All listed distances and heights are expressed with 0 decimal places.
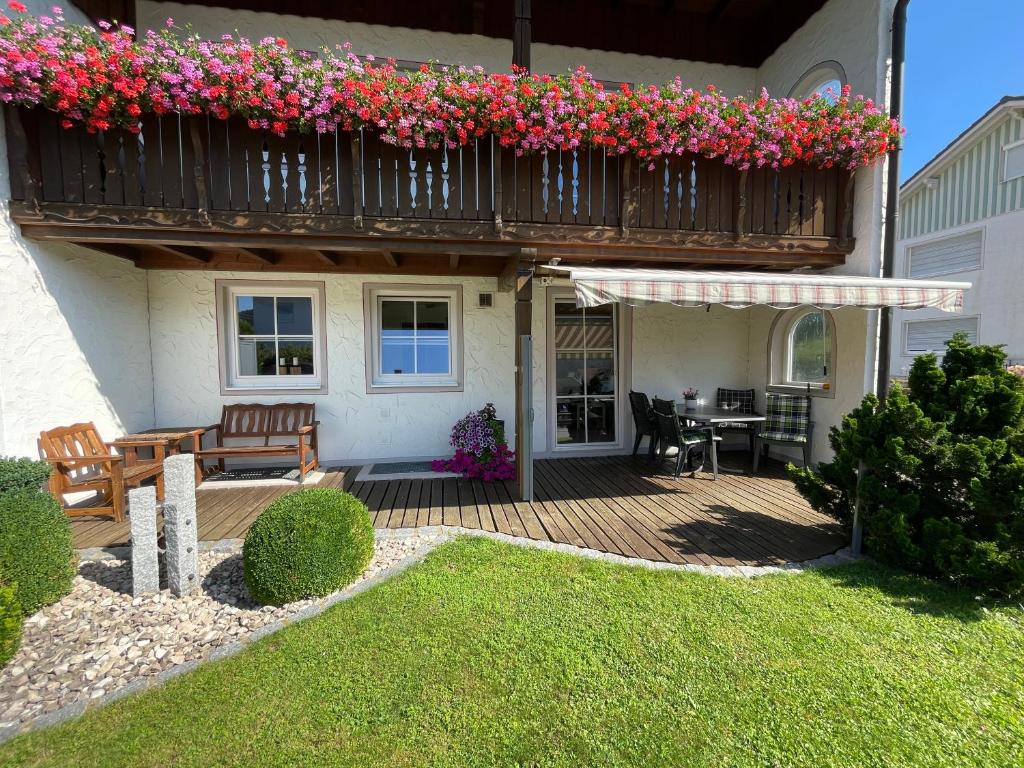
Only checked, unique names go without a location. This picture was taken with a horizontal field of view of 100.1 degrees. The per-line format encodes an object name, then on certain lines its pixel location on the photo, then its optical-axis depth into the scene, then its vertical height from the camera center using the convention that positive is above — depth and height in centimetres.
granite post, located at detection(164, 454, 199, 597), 301 -111
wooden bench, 583 -83
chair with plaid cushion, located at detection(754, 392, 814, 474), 608 -89
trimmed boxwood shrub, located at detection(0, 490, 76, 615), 269 -121
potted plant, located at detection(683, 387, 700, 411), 614 -52
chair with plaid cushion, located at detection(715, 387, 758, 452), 723 -63
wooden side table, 481 -89
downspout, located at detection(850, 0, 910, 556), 513 +220
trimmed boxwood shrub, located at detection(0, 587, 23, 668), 222 -136
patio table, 571 -72
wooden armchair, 420 -109
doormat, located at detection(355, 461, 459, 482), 578 -151
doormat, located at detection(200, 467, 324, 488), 553 -152
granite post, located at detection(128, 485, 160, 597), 294 -123
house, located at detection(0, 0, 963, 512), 433 +136
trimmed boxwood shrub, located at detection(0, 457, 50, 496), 333 -89
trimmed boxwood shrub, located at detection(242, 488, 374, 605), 284 -126
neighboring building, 946 +323
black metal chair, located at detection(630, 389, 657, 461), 633 -83
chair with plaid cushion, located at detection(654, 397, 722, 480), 550 -96
